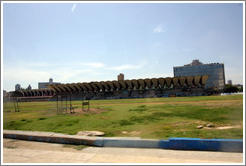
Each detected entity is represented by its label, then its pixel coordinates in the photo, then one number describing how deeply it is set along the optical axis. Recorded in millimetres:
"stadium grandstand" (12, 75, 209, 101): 65731
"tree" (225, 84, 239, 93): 91062
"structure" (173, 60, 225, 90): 128500
